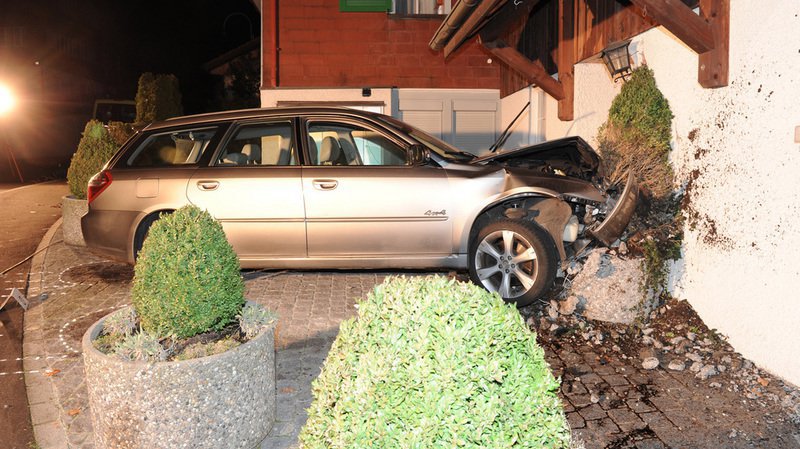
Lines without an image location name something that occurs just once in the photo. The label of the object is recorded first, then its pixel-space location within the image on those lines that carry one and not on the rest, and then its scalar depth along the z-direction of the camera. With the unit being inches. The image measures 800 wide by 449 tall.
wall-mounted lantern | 287.1
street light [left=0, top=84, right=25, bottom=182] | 1088.6
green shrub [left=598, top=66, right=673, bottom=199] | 252.7
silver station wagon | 261.3
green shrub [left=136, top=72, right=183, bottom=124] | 711.7
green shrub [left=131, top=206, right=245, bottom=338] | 154.5
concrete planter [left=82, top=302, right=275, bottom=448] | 141.7
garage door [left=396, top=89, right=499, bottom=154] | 553.6
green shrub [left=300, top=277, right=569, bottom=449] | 81.7
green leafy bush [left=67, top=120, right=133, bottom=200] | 403.9
